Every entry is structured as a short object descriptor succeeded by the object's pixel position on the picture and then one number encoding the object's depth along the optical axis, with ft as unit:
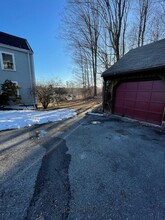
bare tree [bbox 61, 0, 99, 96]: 50.87
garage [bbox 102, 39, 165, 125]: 19.44
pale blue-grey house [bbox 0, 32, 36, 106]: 35.42
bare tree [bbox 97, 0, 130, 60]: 46.34
